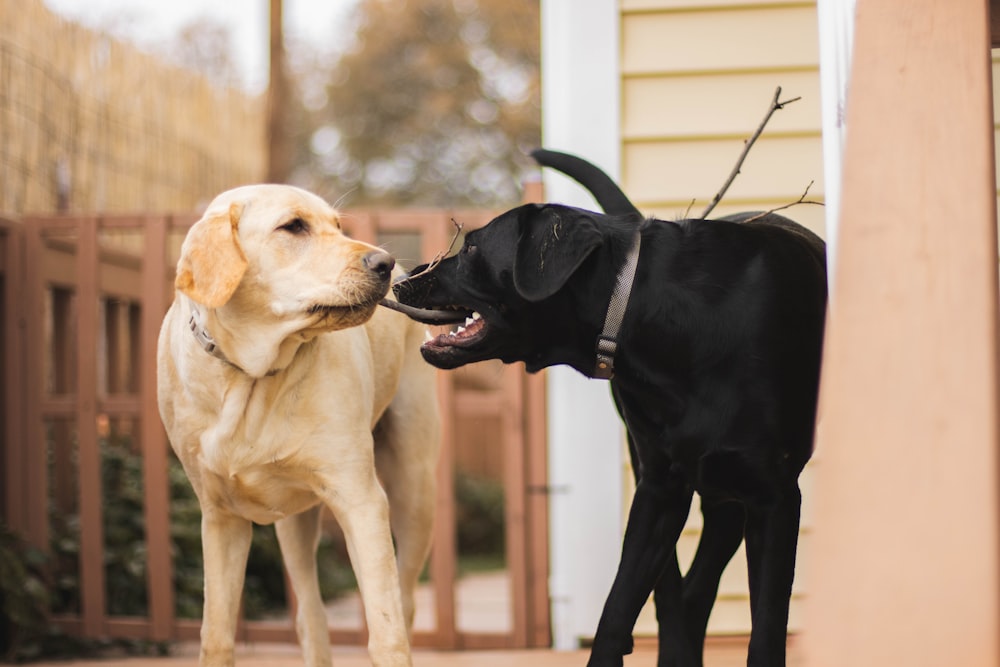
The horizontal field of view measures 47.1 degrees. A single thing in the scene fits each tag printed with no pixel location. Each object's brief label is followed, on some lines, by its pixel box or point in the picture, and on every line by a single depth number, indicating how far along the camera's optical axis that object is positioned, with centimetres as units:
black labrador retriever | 267
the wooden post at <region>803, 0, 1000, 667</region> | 139
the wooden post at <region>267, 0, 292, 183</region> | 1164
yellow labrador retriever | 286
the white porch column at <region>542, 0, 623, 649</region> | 472
